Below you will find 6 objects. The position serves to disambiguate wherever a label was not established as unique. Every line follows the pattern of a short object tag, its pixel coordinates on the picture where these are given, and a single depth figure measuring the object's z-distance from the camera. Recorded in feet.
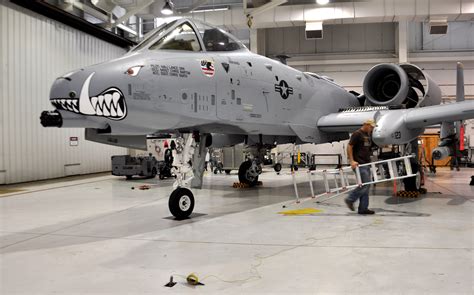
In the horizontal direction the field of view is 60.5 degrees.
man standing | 22.34
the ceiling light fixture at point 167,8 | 46.68
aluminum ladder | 22.06
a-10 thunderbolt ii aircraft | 16.92
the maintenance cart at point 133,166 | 48.21
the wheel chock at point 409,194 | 28.96
